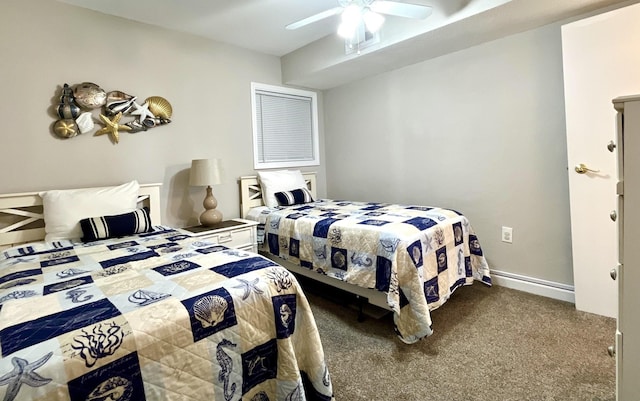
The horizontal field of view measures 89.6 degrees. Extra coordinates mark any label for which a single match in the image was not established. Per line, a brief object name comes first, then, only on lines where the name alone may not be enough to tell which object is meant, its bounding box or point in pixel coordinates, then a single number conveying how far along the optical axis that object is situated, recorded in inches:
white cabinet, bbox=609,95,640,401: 39.1
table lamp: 111.9
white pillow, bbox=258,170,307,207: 133.0
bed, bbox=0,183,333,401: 34.0
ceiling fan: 80.3
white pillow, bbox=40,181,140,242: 84.2
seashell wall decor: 93.7
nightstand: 106.8
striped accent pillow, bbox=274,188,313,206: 131.3
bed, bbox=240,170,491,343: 77.2
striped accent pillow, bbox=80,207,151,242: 82.4
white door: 79.9
